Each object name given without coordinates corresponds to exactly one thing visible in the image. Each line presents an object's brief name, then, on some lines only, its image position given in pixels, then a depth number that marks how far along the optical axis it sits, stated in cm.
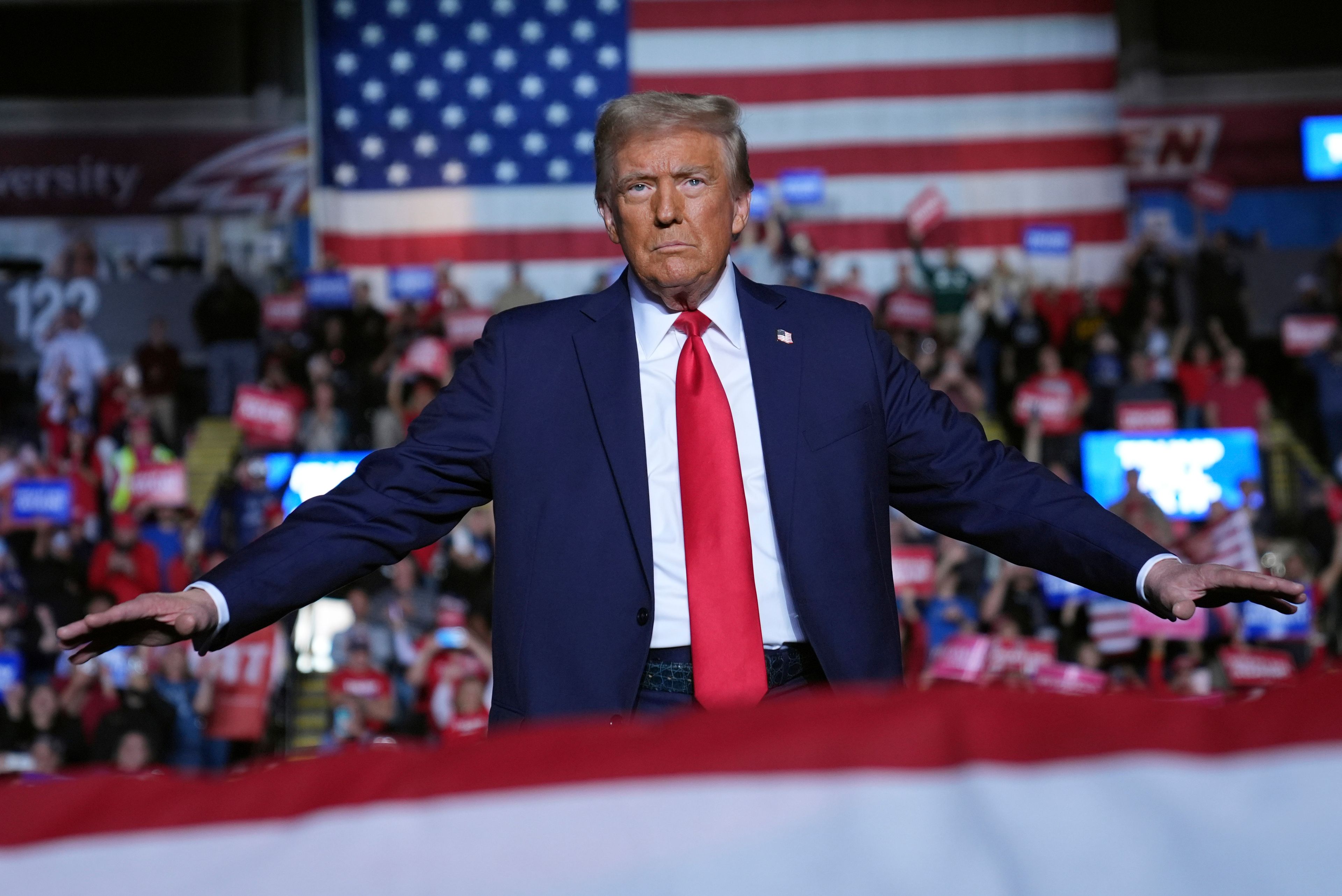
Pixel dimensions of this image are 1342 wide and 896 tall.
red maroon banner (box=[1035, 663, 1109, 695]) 830
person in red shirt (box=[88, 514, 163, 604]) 1033
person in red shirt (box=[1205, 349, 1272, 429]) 1257
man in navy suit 211
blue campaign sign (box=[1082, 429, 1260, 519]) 1153
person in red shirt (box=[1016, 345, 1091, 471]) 1213
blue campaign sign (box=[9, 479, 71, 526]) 1138
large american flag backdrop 1714
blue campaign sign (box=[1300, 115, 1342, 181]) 1608
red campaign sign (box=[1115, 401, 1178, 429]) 1191
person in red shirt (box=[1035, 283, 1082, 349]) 1504
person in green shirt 1486
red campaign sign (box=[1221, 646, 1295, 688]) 892
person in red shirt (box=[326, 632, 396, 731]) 884
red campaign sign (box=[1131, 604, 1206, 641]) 921
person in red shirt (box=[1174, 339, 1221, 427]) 1248
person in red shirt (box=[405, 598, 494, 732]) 869
